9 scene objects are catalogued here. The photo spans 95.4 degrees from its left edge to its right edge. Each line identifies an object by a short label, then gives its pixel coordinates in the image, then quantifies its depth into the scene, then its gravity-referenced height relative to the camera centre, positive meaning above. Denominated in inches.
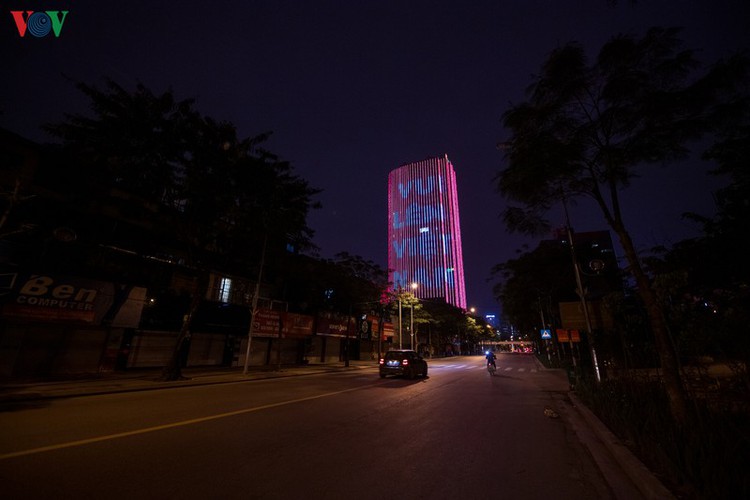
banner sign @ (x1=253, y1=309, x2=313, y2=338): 992.4 +86.3
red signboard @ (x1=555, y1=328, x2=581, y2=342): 957.2 +65.4
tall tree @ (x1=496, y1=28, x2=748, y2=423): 285.0 +208.7
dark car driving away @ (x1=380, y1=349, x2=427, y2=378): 788.6 -21.2
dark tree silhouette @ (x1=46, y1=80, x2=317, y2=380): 614.5 +331.8
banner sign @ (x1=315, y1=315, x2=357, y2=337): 1326.3 +108.9
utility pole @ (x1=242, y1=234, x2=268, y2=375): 839.5 +126.0
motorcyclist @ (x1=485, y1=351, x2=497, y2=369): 999.0 -4.1
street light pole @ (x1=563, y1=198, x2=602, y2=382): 486.1 +64.4
